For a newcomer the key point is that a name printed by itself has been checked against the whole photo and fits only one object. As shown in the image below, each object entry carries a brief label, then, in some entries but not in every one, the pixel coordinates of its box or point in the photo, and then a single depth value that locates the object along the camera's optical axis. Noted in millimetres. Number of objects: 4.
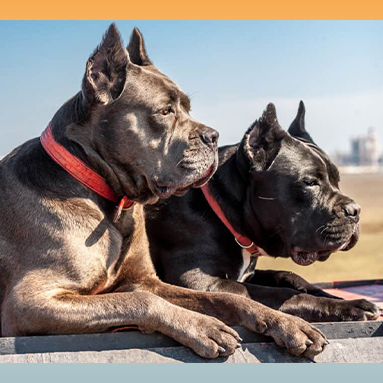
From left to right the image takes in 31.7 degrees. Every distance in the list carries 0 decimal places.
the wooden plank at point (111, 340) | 3383
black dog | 4918
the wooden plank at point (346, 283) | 6000
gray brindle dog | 3727
